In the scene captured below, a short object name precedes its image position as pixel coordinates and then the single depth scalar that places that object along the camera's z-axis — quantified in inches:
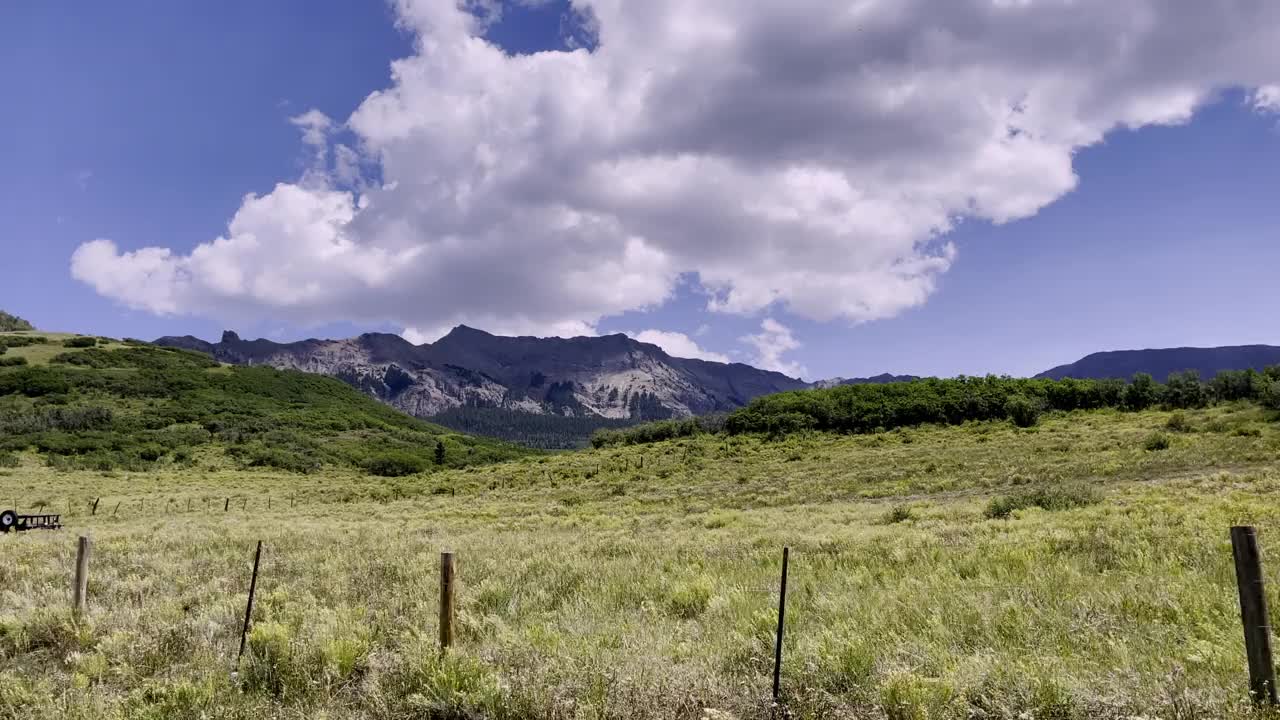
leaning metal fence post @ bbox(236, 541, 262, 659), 317.4
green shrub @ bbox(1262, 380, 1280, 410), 1644.9
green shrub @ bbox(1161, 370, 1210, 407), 2118.6
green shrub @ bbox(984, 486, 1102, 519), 762.8
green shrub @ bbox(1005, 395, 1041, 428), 2221.9
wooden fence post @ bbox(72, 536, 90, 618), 386.9
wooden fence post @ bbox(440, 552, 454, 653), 293.3
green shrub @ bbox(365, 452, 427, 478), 3198.8
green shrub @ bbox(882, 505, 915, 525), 799.1
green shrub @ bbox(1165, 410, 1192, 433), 1569.6
